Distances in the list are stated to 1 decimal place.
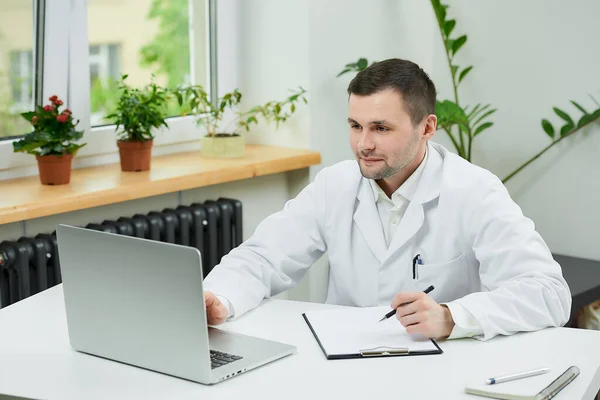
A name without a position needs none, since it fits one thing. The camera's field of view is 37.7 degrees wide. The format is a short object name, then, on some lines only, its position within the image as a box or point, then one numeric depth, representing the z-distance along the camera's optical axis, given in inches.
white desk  56.7
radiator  94.3
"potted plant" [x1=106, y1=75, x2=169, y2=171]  110.0
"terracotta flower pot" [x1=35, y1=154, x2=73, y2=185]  101.1
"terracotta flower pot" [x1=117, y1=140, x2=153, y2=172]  110.1
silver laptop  56.4
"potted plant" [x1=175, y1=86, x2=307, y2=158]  121.6
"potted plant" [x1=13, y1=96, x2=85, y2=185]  99.7
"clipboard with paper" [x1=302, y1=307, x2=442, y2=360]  63.0
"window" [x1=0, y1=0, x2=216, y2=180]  107.1
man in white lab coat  74.1
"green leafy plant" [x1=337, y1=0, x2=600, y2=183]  126.3
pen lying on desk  57.0
